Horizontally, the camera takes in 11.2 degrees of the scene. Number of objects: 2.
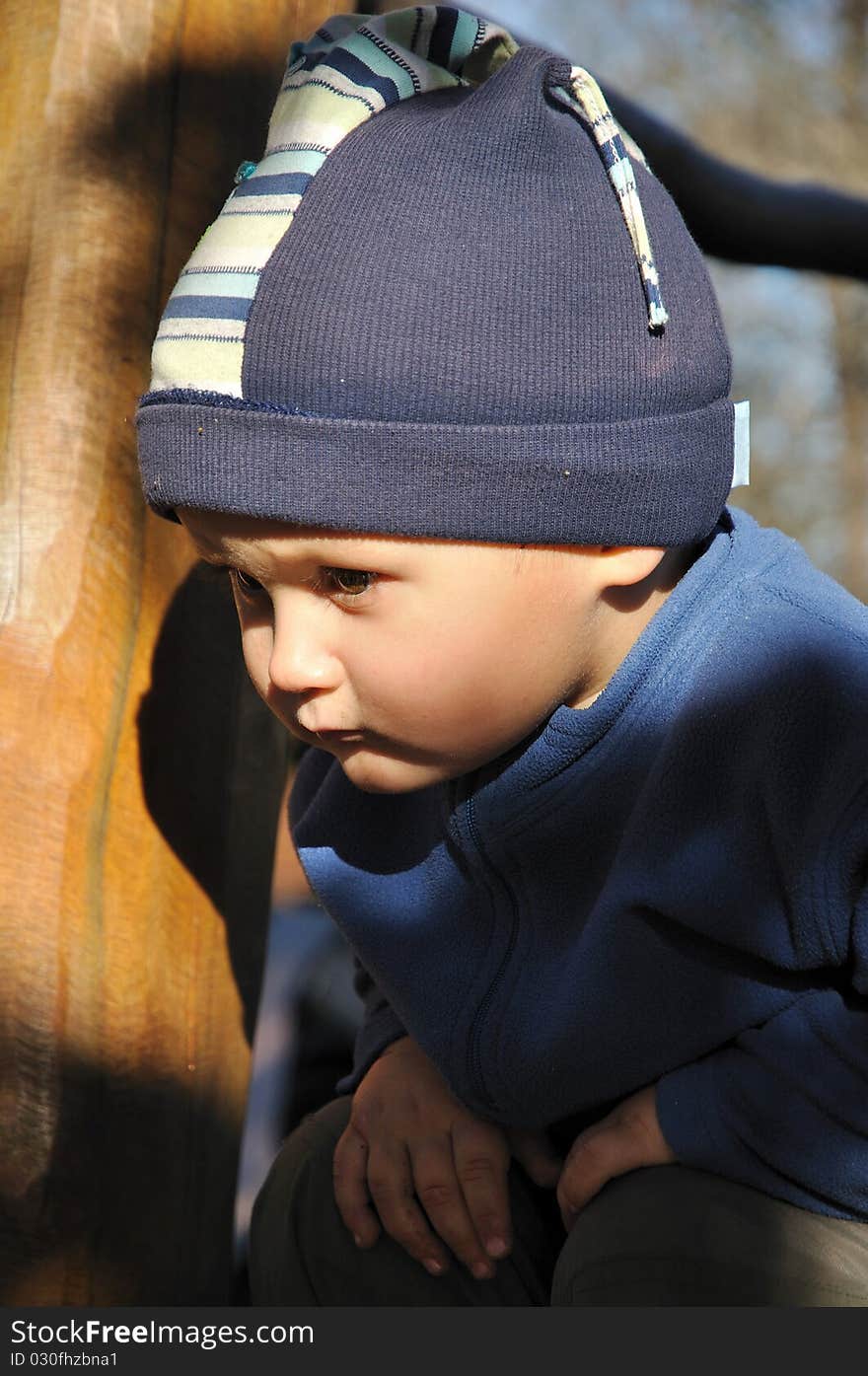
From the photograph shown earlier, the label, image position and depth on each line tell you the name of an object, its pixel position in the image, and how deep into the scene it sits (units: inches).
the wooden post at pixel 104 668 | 51.0
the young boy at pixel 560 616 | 47.4
